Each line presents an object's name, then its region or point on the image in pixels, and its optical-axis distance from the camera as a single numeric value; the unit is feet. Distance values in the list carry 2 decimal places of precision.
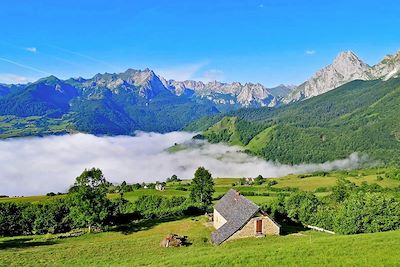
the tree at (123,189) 622.09
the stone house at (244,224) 218.79
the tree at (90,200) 260.01
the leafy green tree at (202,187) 400.88
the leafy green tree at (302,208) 290.15
